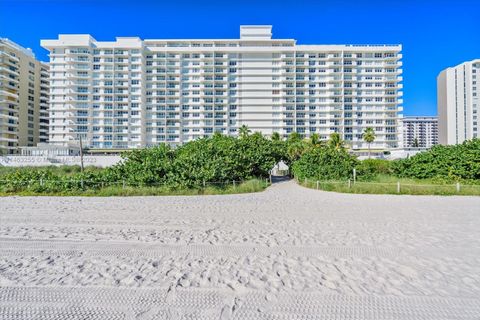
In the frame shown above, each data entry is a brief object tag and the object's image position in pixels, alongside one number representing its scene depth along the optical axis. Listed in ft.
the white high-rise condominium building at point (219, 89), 219.82
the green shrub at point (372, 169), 72.70
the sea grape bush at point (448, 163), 65.26
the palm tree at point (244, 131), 152.37
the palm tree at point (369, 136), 203.21
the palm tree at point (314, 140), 156.43
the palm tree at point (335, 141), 173.14
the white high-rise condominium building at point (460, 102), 269.23
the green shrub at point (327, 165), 75.82
